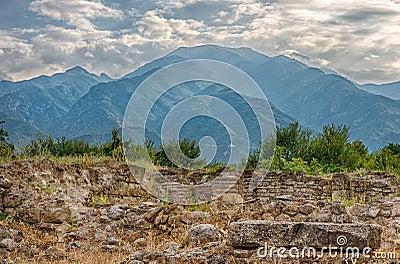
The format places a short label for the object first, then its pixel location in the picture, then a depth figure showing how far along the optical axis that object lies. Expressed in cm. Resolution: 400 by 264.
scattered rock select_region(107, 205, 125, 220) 1090
